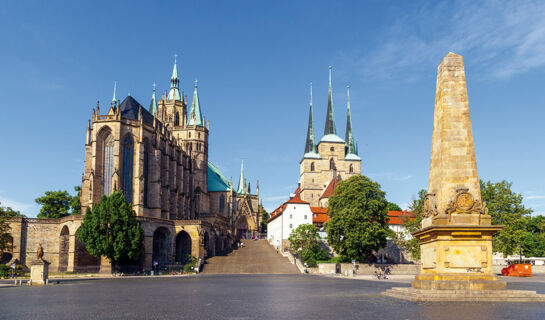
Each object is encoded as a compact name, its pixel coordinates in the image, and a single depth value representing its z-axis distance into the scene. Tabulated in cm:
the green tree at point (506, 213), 4934
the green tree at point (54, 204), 7838
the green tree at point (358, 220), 5959
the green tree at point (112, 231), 5563
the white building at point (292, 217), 8694
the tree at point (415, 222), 5203
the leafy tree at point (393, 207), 10533
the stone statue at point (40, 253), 3581
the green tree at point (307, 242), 7019
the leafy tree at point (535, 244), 9075
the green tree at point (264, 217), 13712
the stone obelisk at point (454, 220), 1597
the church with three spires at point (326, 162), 12225
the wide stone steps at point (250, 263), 6022
